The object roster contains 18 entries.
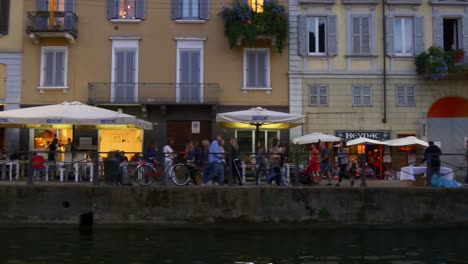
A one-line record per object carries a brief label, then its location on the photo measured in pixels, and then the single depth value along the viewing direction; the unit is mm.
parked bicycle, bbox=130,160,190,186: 16703
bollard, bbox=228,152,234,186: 16391
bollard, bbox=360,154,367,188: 16438
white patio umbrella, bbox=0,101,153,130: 18000
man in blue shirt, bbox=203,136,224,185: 16594
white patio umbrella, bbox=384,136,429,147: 22378
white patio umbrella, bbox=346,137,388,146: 22938
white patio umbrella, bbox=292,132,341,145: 22984
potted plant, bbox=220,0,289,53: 24438
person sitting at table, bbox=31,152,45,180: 16891
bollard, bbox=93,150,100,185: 16359
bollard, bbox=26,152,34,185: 16234
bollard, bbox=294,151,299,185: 16500
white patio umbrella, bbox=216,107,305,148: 19031
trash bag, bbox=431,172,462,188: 16828
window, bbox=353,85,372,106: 25641
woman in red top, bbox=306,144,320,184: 17172
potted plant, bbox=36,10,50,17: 24438
